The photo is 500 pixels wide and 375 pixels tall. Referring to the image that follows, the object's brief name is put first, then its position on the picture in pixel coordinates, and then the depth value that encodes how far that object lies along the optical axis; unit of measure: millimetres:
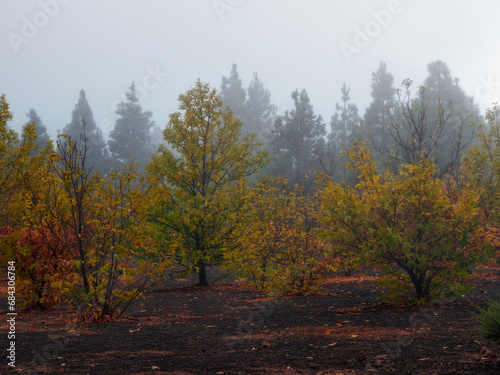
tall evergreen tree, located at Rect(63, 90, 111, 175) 44750
